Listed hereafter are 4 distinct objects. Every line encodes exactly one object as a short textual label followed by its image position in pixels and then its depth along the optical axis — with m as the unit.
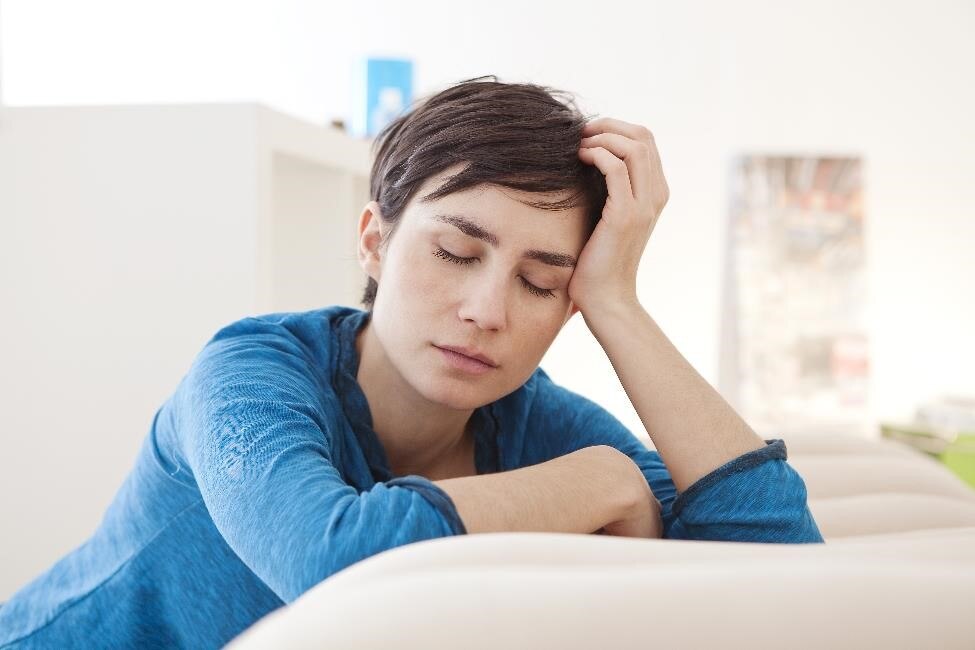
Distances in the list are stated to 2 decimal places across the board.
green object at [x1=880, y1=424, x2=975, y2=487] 3.57
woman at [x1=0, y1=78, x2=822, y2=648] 0.99
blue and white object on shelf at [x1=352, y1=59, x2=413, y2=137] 2.76
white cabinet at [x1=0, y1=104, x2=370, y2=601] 1.90
